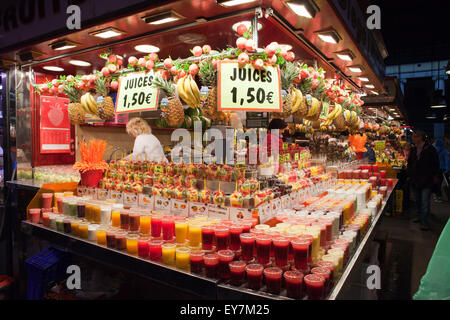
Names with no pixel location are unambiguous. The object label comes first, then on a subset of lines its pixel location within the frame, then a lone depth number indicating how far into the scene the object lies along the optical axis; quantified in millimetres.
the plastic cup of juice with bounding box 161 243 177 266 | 2090
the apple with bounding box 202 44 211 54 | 2732
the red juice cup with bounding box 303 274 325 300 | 1599
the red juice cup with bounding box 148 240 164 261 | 2164
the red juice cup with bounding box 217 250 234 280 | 1845
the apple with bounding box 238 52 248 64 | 2412
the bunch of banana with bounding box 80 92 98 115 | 3688
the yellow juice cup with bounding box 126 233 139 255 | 2303
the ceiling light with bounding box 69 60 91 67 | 4156
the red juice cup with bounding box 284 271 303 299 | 1621
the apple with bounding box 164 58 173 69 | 2861
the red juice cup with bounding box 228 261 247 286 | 1768
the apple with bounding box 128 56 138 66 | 3172
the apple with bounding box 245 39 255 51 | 2408
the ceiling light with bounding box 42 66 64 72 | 4441
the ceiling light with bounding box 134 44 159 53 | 3480
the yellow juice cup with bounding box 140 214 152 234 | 2438
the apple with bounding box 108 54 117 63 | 3500
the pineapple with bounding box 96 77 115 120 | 3525
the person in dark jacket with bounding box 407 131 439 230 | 6738
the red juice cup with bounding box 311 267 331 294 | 1664
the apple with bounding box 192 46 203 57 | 2706
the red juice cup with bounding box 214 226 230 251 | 2008
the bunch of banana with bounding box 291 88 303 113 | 3082
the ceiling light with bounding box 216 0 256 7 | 2290
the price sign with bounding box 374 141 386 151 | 11820
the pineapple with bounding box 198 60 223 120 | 2562
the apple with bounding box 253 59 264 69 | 2455
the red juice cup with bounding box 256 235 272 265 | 1862
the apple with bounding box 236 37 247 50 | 2412
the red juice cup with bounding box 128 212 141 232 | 2521
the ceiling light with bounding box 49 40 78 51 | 3316
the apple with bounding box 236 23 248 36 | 2459
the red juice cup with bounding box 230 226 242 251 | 2020
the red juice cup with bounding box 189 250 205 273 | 1930
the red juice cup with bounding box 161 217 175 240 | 2307
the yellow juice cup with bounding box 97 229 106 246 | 2529
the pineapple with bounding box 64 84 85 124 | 3850
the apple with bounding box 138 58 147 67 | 3078
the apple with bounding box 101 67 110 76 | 3443
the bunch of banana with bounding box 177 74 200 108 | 2740
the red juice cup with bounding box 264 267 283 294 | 1663
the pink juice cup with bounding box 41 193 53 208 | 3385
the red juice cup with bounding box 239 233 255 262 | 1899
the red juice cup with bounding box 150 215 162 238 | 2357
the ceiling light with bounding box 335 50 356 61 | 3938
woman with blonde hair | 5191
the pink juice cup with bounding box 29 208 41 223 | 3236
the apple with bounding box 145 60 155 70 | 3021
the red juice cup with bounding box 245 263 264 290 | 1710
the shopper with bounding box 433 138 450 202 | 9578
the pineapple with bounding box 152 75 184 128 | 2877
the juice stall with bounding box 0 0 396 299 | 1932
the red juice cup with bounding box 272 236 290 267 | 1822
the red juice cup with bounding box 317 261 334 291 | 1744
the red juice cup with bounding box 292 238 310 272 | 1782
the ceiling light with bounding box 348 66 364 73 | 4748
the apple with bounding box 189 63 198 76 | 2707
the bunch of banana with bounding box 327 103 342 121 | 4656
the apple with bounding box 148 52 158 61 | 3010
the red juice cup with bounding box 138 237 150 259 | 2219
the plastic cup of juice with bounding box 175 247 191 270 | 2010
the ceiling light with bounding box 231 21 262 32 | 2779
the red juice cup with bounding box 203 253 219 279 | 1863
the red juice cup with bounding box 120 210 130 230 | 2574
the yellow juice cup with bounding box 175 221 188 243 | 2242
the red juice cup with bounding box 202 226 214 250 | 2059
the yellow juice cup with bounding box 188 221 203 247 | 2164
